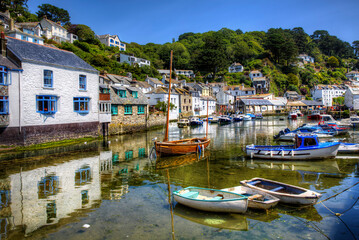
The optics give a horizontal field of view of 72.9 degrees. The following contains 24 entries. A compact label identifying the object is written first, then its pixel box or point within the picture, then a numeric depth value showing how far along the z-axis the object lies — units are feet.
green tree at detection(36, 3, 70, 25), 301.30
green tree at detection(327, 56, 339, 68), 507.42
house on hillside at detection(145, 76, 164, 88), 229.25
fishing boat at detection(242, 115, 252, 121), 229.25
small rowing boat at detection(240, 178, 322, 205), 32.91
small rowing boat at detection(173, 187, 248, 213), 30.81
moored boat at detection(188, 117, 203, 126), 176.04
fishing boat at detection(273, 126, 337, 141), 100.17
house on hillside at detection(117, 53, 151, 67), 276.00
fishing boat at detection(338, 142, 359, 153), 69.05
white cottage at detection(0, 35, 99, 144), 69.62
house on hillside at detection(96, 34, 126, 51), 326.24
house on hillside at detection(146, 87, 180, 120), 193.06
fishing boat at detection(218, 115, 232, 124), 201.98
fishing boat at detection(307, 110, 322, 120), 218.38
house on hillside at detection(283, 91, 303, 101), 362.53
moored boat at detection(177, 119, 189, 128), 164.80
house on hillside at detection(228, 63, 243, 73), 407.23
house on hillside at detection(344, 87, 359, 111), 251.19
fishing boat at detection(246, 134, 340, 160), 61.05
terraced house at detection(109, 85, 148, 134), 116.16
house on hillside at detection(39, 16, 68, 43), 244.32
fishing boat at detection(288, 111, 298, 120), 227.61
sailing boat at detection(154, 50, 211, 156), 67.26
